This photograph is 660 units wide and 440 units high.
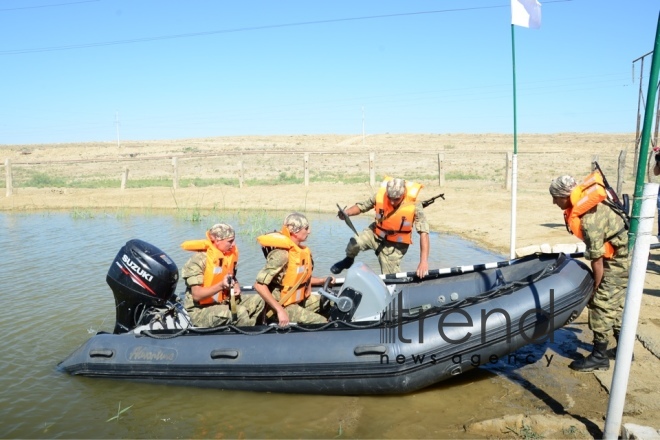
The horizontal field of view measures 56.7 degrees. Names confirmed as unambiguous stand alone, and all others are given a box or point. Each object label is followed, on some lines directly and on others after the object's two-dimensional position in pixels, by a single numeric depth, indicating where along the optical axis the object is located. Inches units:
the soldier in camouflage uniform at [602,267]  179.9
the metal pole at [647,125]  137.8
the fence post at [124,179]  762.8
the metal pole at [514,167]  282.9
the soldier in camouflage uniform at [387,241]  233.6
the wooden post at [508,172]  683.4
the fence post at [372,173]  721.5
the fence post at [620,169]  531.8
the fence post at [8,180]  740.6
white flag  280.2
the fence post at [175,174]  753.6
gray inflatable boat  173.6
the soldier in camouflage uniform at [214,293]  197.8
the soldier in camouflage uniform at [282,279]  187.9
